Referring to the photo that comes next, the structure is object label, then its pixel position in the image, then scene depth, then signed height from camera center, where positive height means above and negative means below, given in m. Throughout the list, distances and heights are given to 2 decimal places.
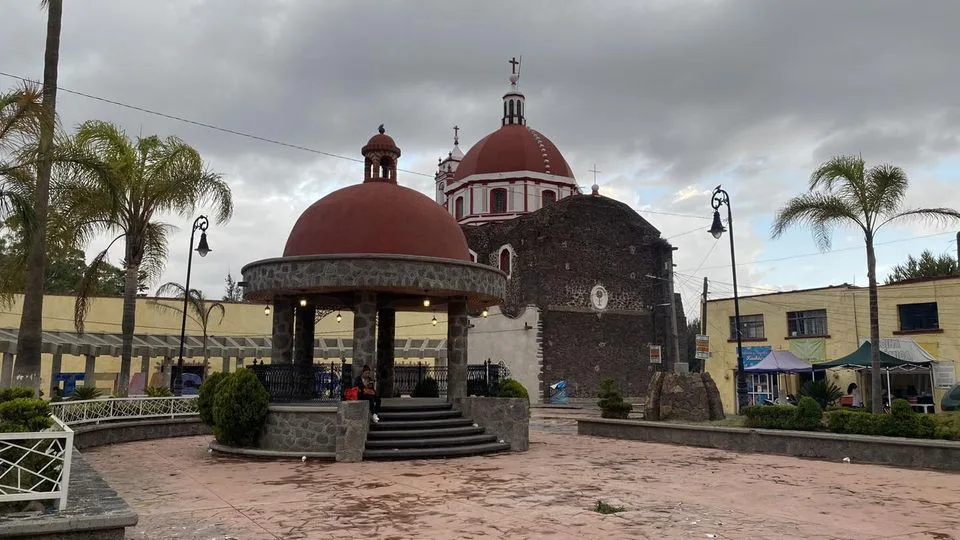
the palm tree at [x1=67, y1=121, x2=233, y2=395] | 17.80 +4.41
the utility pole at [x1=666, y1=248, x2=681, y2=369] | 35.58 +2.54
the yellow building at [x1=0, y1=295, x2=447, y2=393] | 32.97 +1.55
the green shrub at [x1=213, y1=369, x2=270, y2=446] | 13.94 -0.99
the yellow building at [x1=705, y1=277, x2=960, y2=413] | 25.42 +1.39
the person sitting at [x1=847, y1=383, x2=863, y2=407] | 23.98 -1.09
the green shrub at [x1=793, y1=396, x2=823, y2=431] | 15.40 -1.14
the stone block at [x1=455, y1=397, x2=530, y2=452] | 15.17 -1.26
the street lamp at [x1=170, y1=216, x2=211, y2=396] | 22.53 +3.54
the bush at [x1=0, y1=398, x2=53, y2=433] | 8.02 -0.64
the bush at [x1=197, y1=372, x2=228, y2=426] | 14.98 -0.81
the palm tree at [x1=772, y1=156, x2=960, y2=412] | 17.06 +4.12
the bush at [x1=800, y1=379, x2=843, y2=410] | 22.67 -0.95
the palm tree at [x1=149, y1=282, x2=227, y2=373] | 30.97 +2.72
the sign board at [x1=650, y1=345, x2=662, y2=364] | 34.50 +0.36
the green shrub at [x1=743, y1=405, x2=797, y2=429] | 15.80 -1.21
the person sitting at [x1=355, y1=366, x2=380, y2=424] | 14.23 -0.54
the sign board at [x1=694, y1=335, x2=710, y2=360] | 19.97 +0.45
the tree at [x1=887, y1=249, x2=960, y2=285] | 42.94 +6.11
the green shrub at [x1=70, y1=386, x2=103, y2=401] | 18.12 -0.89
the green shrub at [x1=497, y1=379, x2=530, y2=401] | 16.62 -0.68
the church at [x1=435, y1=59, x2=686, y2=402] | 37.62 +5.24
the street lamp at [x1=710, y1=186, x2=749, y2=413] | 18.66 +1.92
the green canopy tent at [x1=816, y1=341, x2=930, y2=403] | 22.14 +0.06
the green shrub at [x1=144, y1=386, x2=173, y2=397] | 20.22 -0.95
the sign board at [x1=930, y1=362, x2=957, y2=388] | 24.85 -0.35
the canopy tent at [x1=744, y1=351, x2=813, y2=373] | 26.08 -0.03
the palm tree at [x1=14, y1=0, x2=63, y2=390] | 11.59 +1.31
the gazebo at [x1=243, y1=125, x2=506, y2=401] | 14.66 +2.00
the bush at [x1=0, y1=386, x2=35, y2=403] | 10.31 -0.52
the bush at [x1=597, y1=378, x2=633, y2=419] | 21.17 -1.33
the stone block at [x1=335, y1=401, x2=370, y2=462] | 13.27 -1.36
